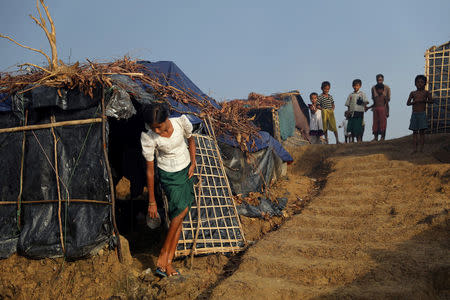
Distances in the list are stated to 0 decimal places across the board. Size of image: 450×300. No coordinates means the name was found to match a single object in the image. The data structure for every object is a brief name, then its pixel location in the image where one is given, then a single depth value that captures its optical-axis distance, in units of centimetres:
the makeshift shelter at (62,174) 404
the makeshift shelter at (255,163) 585
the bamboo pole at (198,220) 420
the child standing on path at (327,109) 902
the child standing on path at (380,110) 827
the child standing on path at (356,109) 845
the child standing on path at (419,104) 630
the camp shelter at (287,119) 1059
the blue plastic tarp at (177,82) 520
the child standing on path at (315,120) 922
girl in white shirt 342
